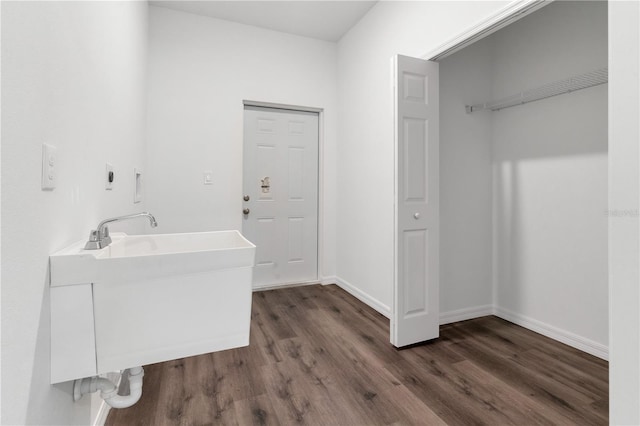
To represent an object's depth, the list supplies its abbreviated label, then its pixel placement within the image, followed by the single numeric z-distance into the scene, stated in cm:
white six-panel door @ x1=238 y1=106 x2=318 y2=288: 342
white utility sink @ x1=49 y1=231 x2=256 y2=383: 91
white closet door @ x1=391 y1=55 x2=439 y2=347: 217
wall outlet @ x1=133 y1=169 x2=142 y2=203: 234
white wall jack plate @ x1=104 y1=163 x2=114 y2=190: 153
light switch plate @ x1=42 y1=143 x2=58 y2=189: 84
